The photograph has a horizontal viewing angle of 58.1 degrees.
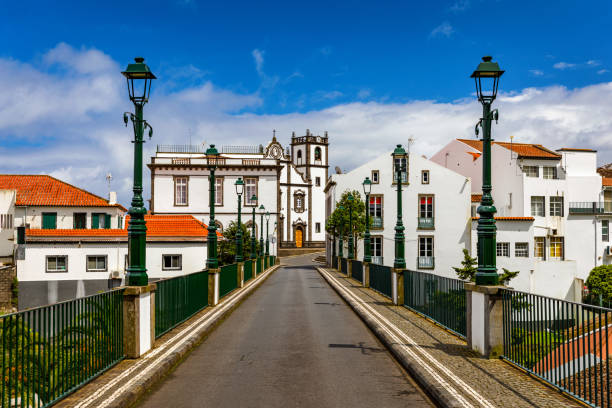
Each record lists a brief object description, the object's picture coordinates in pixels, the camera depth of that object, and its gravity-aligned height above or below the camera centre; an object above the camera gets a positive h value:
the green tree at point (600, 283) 44.25 -5.21
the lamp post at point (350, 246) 36.48 -1.78
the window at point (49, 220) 47.23 +0.18
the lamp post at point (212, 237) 18.05 -0.53
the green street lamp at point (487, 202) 9.29 +0.32
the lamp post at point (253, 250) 38.14 -2.02
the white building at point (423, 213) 49.47 +0.69
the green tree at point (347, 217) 47.12 +0.34
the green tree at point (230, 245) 45.31 -1.99
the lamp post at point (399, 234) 18.05 -0.46
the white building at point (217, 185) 62.62 +4.16
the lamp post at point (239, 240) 25.23 -0.98
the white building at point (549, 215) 45.53 +0.45
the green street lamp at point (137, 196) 9.11 +0.45
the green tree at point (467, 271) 26.34 -2.42
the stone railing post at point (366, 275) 25.16 -2.49
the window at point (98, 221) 47.94 +0.08
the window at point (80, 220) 47.44 +0.17
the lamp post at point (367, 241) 27.34 -1.13
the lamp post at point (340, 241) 44.12 -1.65
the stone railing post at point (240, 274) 25.64 -2.47
